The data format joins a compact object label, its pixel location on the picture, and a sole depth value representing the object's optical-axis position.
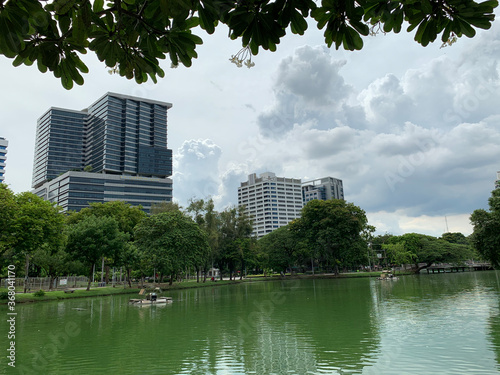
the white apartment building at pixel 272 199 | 167.38
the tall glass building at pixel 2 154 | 116.81
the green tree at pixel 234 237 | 59.44
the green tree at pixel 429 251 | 71.81
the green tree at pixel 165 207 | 57.34
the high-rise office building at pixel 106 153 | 124.56
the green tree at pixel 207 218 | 53.69
